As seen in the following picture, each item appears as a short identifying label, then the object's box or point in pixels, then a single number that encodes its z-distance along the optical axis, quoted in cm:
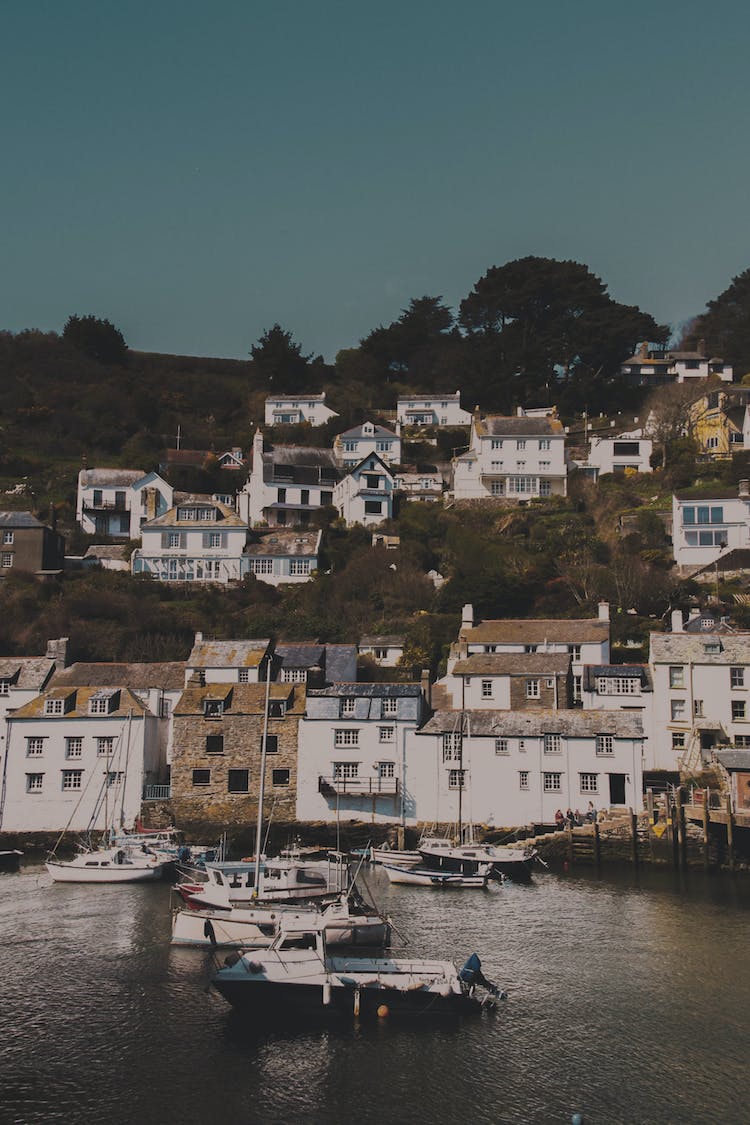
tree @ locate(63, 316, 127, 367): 11881
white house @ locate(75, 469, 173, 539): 8412
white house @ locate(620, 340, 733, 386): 10644
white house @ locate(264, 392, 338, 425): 10419
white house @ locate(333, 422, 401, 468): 9294
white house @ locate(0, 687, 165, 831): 5184
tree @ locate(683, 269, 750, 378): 11131
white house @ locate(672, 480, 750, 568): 7044
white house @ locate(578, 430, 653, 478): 8706
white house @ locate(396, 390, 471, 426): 10231
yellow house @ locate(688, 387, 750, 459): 8688
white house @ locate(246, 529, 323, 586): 7612
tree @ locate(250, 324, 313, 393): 11294
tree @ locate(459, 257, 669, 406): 10306
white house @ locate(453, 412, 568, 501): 8538
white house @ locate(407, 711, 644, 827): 4919
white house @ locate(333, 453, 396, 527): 8281
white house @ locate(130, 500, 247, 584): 7706
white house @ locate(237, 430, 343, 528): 8588
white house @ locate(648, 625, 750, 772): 5216
